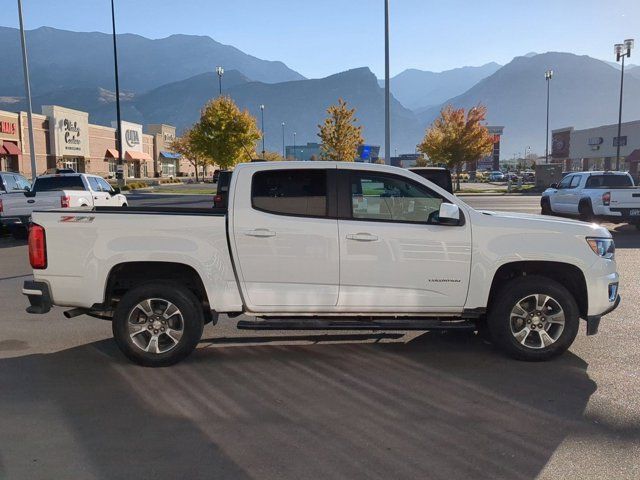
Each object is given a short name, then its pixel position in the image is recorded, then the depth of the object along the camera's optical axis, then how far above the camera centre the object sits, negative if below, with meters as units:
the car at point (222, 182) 11.58 -0.06
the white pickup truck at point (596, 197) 15.61 -0.66
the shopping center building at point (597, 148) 64.69 +3.66
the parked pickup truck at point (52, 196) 14.33 -0.40
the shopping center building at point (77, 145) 50.19 +4.10
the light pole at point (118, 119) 34.06 +3.95
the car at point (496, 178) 72.81 -0.21
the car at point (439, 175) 11.10 +0.04
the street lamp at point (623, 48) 41.22 +9.55
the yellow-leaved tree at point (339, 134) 42.38 +3.44
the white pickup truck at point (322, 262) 5.16 -0.79
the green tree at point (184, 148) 79.12 +4.84
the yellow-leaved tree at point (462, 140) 45.75 +3.02
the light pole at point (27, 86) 24.56 +4.36
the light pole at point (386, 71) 20.50 +4.07
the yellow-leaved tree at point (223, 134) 45.50 +3.72
